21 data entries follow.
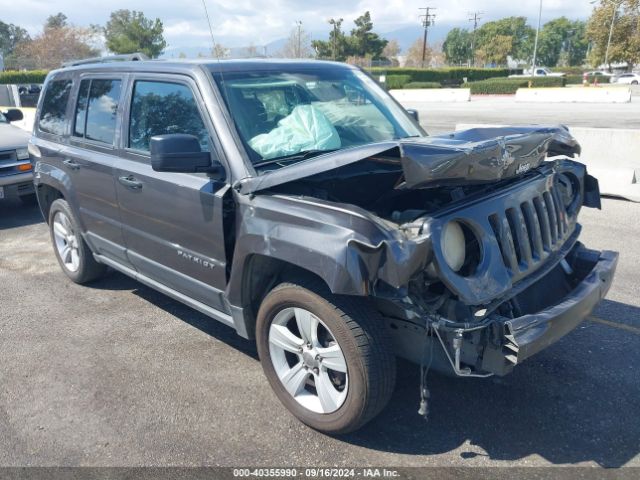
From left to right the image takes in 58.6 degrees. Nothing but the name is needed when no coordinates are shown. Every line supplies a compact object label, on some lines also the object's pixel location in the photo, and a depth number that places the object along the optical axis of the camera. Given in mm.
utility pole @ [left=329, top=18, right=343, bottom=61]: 69500
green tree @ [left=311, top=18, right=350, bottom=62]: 70538
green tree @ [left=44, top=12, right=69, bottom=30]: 97181
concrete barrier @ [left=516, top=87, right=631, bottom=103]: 30453
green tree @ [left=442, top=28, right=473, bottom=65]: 104438
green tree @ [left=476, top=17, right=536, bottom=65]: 91062
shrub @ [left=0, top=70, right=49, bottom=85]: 39375
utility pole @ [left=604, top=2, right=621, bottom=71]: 57062
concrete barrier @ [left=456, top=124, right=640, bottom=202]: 9438
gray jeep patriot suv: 2684
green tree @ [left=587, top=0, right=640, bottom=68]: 57062
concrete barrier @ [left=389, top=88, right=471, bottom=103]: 35500
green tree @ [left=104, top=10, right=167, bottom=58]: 59562
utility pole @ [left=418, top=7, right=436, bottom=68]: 81562
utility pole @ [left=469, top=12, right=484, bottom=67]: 95500
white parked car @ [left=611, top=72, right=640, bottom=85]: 54791
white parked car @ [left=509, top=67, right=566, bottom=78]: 69750
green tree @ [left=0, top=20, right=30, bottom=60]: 94438
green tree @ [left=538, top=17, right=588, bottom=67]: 120188
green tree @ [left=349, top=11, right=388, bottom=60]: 75250
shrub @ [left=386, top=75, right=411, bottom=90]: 47719
